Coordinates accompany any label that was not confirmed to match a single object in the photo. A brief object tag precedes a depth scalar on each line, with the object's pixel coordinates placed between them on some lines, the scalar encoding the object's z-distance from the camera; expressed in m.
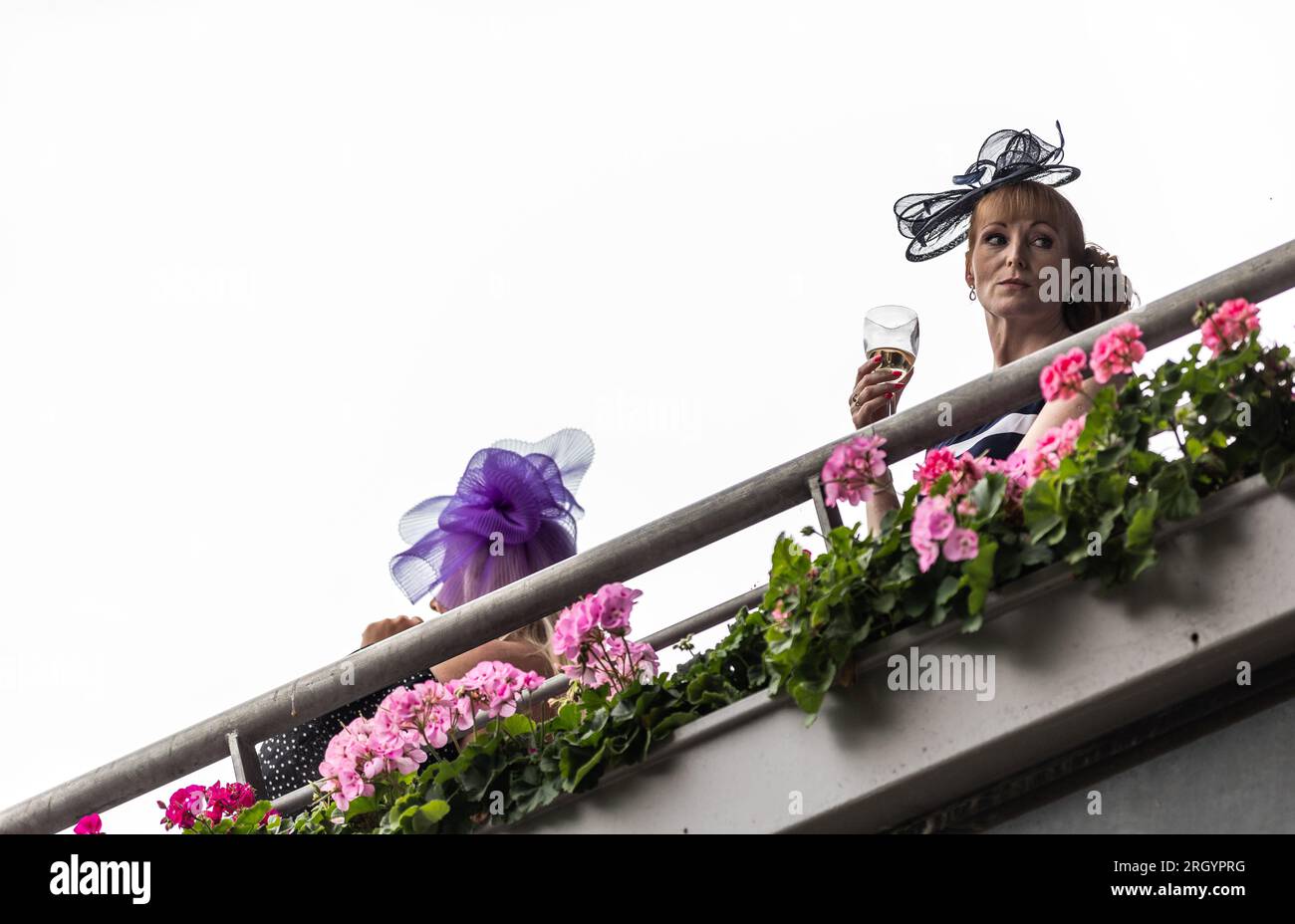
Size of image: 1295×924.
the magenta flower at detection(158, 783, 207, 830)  5.85
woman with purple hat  7.50
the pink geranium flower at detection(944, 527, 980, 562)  4.71
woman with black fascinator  6.44
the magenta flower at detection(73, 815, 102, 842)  5.82
